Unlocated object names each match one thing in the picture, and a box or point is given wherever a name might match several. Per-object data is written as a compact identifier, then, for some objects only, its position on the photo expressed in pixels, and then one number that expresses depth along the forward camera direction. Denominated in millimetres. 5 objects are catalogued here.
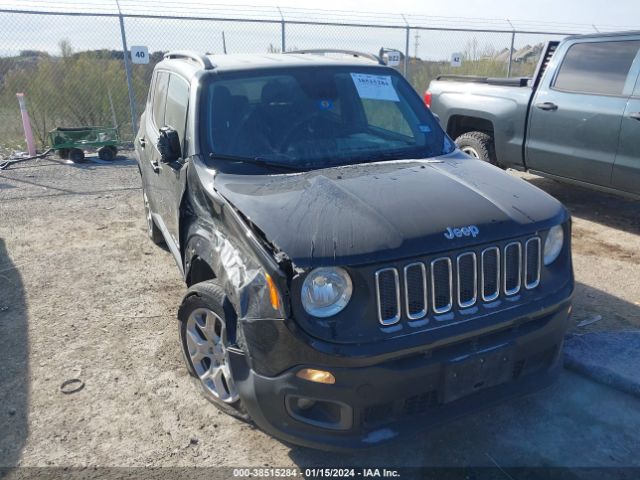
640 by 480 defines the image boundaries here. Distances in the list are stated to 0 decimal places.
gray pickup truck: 5562
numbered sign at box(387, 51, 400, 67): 12517
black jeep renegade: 2344
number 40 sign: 10492
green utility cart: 9836
